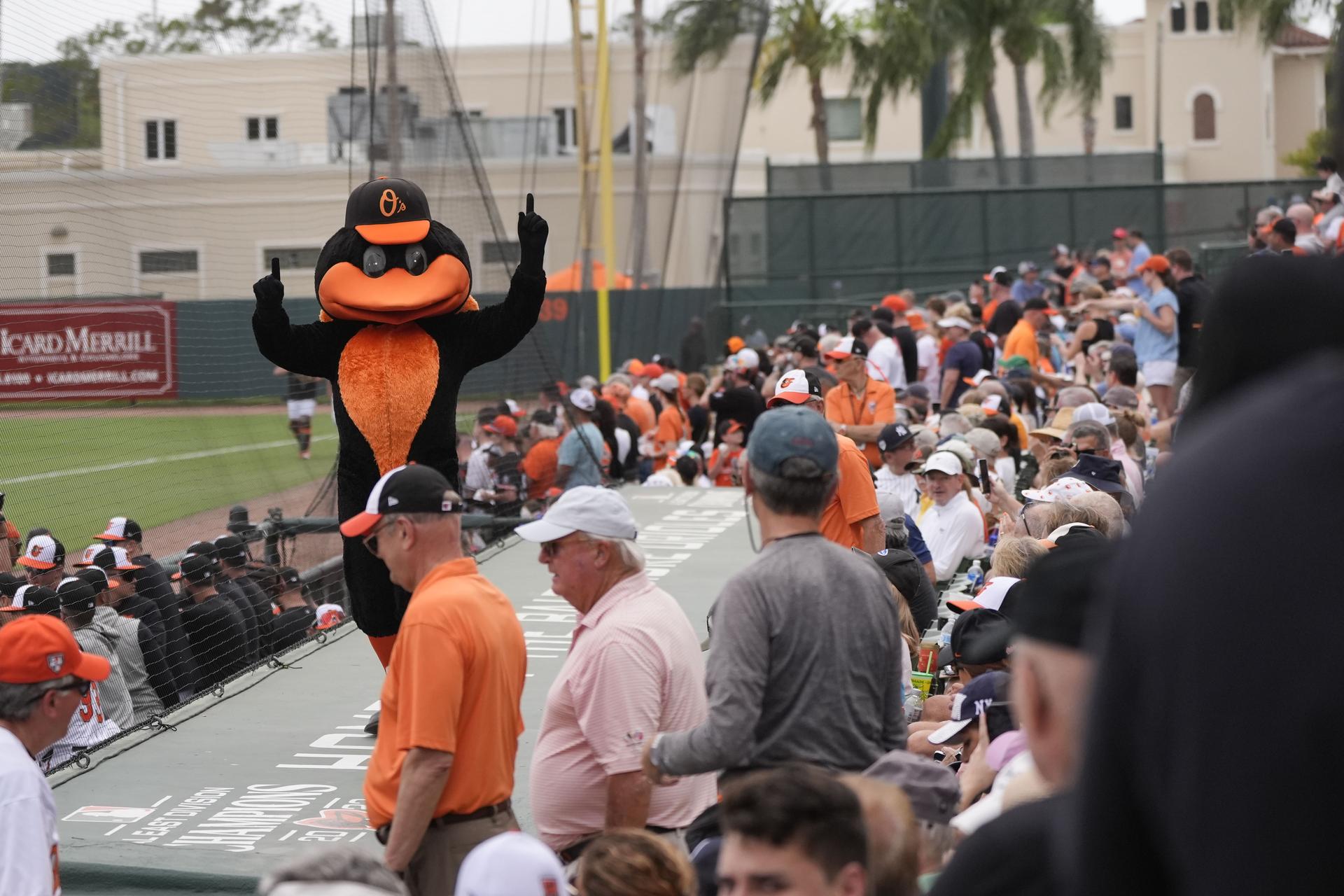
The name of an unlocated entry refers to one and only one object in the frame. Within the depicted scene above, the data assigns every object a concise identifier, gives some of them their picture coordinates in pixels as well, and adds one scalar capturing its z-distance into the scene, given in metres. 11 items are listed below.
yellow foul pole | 32.72
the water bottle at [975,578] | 12.83
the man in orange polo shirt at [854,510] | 10.84
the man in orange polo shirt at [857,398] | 16.69
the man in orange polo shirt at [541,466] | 23.55
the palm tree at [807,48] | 75.50
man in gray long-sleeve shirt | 6.21
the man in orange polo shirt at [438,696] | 6.82
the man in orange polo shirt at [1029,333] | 24.30
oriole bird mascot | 10.87
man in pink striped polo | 7.01
